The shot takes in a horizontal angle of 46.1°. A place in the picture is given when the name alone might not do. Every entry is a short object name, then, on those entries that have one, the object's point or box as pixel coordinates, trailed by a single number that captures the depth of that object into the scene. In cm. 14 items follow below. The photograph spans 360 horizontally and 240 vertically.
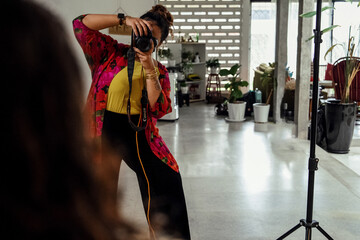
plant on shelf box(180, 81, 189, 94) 892
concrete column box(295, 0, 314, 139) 556
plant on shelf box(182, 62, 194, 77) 913
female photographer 187
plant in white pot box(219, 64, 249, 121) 703
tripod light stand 234
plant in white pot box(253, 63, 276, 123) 683
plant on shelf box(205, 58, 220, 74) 962
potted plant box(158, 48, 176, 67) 837
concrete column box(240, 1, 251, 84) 1039
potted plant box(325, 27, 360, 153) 492
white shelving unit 988
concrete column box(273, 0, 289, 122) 680
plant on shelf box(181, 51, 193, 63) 929
